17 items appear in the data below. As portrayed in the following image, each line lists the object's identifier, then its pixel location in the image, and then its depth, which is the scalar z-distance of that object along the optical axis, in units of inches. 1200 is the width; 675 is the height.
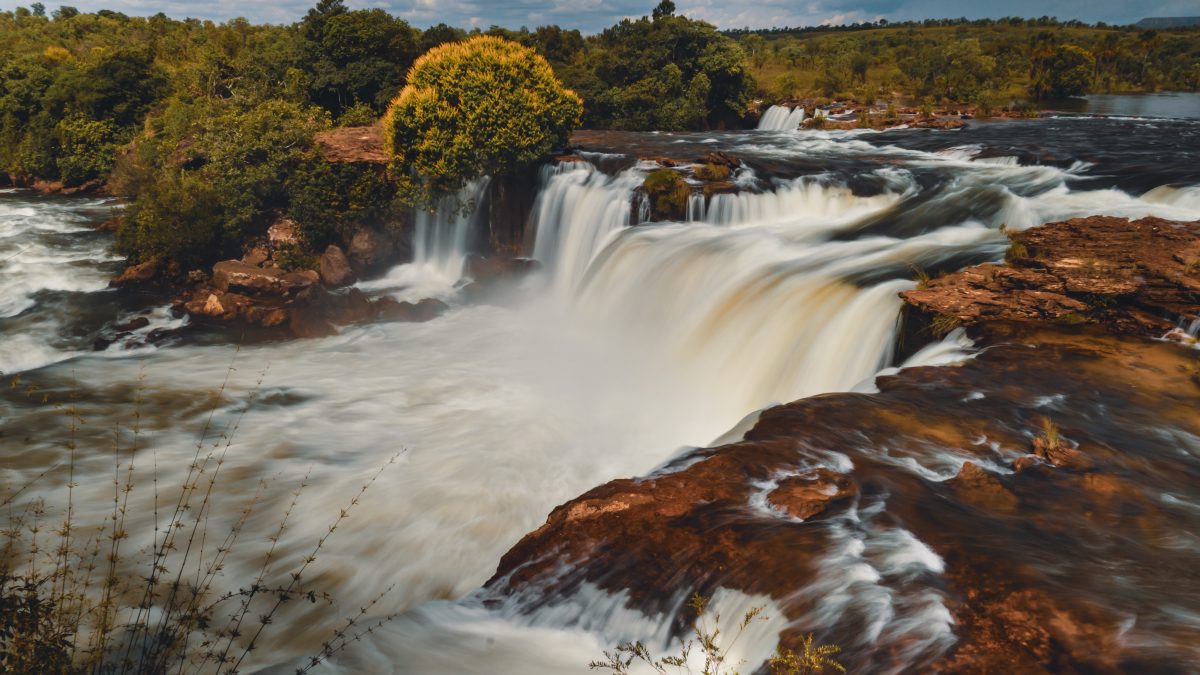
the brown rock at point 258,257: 1005.7
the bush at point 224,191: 991.0
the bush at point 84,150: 1628.9
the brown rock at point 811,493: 287.3
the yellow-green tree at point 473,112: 975.6
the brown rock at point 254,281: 895.1
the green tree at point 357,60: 1373.0
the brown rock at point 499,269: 990.4
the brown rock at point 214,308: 879.1
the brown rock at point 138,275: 973.2
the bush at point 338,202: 1018.1
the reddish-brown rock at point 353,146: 1072.2
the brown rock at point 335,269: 1000.9
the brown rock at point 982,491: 295.3
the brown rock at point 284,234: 1027.3
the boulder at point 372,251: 1048.8
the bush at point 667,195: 868.6
